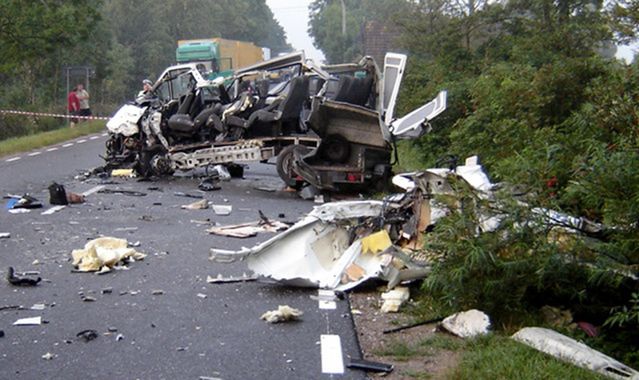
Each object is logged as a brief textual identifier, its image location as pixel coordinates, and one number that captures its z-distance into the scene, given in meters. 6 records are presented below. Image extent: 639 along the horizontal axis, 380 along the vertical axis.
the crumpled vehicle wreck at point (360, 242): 7.43
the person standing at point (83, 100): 33.22
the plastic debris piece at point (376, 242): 7.62
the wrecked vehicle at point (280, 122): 13.83
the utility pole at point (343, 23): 71.19
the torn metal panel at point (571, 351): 5.09
